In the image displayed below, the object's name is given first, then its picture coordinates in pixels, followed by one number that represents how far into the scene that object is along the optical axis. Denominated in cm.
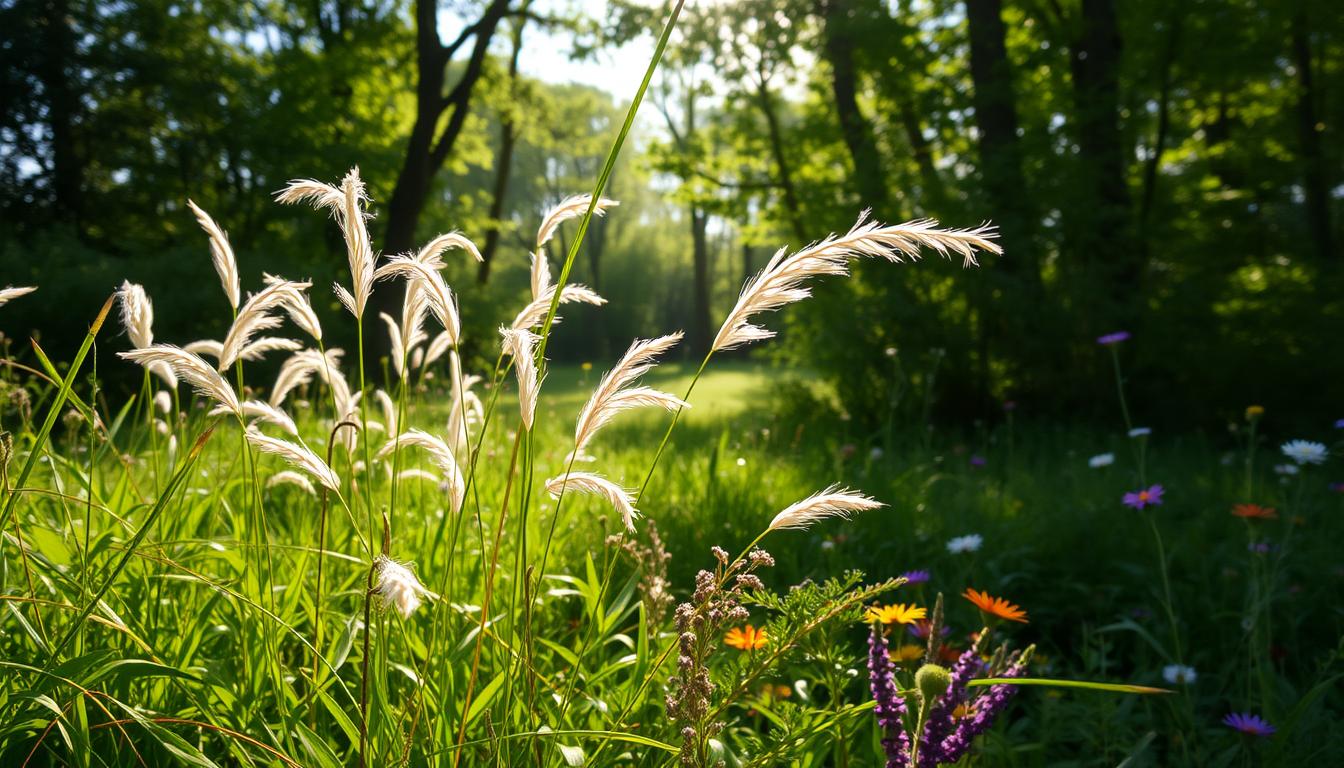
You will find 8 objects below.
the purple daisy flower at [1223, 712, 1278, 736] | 171
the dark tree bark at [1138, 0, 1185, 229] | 833
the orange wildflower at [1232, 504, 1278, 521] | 219
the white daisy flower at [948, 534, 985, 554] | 238
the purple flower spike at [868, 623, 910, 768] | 128
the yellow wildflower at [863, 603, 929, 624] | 149
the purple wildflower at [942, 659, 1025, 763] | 126
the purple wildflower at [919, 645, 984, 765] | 125
